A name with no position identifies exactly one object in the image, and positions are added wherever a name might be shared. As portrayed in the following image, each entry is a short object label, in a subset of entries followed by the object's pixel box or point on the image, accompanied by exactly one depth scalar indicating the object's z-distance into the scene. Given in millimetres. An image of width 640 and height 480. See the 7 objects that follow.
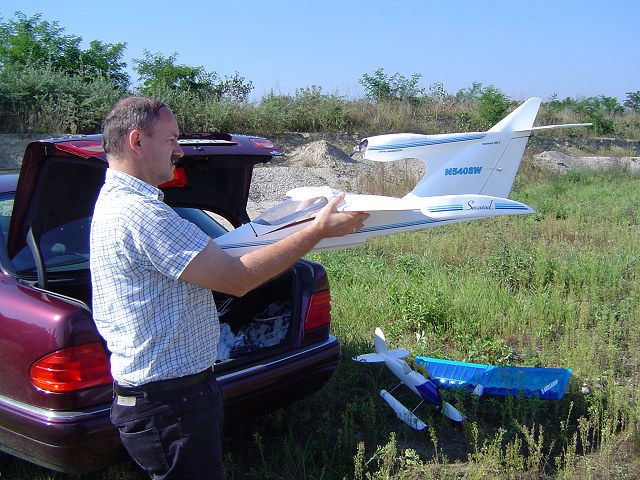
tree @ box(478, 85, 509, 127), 24000
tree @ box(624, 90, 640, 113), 38281
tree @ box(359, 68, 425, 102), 24203
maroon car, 2826
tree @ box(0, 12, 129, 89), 18875
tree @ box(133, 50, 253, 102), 20156
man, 1988
